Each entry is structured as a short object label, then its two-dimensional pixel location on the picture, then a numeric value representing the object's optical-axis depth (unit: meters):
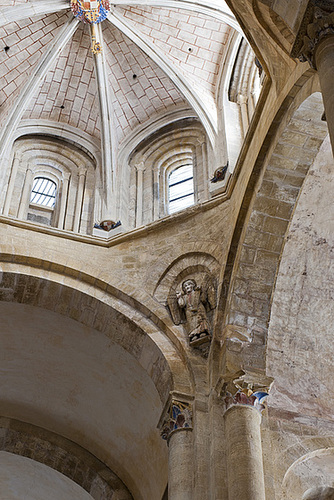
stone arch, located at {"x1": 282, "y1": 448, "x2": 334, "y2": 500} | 9.04
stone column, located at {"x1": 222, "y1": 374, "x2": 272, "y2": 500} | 7.94
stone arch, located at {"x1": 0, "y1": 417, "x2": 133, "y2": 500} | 12.45
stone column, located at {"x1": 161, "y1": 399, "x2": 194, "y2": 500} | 8.52
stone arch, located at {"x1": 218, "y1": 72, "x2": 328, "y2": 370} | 9.13
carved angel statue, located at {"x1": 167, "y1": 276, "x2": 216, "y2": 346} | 9.85
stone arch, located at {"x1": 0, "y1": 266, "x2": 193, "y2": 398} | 10.20
